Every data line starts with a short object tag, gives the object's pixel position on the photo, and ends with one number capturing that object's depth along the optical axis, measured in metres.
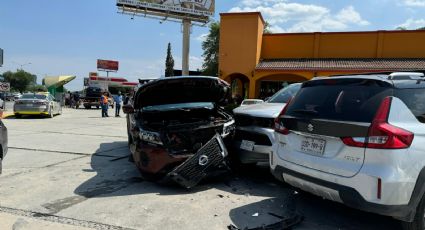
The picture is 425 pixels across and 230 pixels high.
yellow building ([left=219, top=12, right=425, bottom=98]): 27.12
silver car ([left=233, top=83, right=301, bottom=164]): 6.19
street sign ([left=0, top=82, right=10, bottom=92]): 15.41
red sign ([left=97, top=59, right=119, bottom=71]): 80.75
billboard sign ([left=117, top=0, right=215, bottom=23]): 42.72
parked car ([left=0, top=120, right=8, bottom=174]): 6.27
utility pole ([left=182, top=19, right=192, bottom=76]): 44.53
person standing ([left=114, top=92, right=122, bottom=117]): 24.94
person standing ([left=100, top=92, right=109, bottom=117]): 23.92
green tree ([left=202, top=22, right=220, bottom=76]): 55.24
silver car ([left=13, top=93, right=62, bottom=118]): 20.64
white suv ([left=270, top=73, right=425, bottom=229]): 3.74
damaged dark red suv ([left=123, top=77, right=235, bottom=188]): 6.11
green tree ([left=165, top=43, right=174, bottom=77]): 82.90
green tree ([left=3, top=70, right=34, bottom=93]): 111.00
